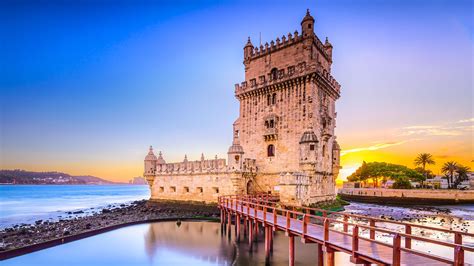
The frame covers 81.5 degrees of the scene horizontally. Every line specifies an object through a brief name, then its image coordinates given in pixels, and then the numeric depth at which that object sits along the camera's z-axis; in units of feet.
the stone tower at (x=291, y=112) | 81.66
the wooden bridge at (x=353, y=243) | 22.18
